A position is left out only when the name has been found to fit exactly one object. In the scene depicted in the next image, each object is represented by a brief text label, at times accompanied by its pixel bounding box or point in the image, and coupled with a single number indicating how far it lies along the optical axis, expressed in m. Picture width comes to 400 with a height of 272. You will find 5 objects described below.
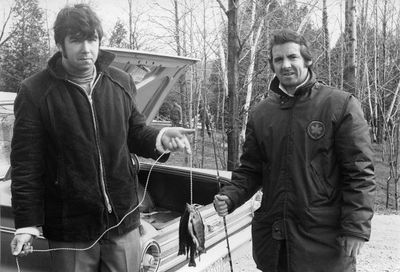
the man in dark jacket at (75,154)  1.96
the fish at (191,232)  2.42
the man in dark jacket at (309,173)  2.04
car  2.64
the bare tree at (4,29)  20.88
